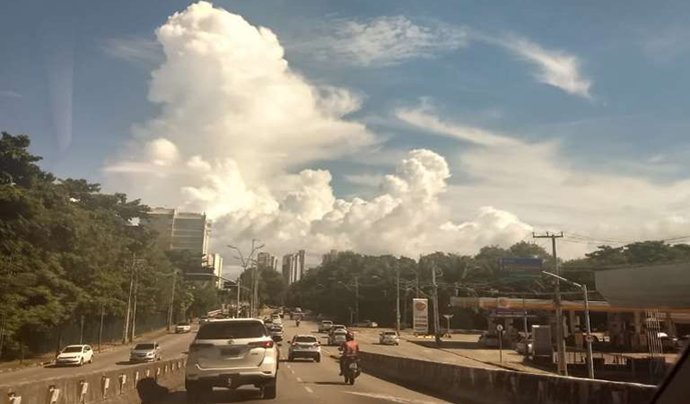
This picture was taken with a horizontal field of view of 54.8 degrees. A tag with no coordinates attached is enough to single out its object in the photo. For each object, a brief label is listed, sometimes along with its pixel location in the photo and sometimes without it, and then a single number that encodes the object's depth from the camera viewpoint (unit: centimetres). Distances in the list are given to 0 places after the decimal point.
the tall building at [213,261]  18346
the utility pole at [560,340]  4606
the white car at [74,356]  4759
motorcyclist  2200
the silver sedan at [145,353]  4712
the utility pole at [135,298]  8388
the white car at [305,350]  3975
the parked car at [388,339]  7487
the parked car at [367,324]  12668
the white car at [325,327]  9722
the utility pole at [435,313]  7553
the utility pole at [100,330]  6680
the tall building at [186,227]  17500
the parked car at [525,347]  6273
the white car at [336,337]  6762
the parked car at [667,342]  6731
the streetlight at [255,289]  6933
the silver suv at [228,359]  1512
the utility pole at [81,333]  6700
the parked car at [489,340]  7625
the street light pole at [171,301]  10926
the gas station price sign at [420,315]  7706
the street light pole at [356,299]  13100
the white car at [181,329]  10651
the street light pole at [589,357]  4284
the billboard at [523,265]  6038
